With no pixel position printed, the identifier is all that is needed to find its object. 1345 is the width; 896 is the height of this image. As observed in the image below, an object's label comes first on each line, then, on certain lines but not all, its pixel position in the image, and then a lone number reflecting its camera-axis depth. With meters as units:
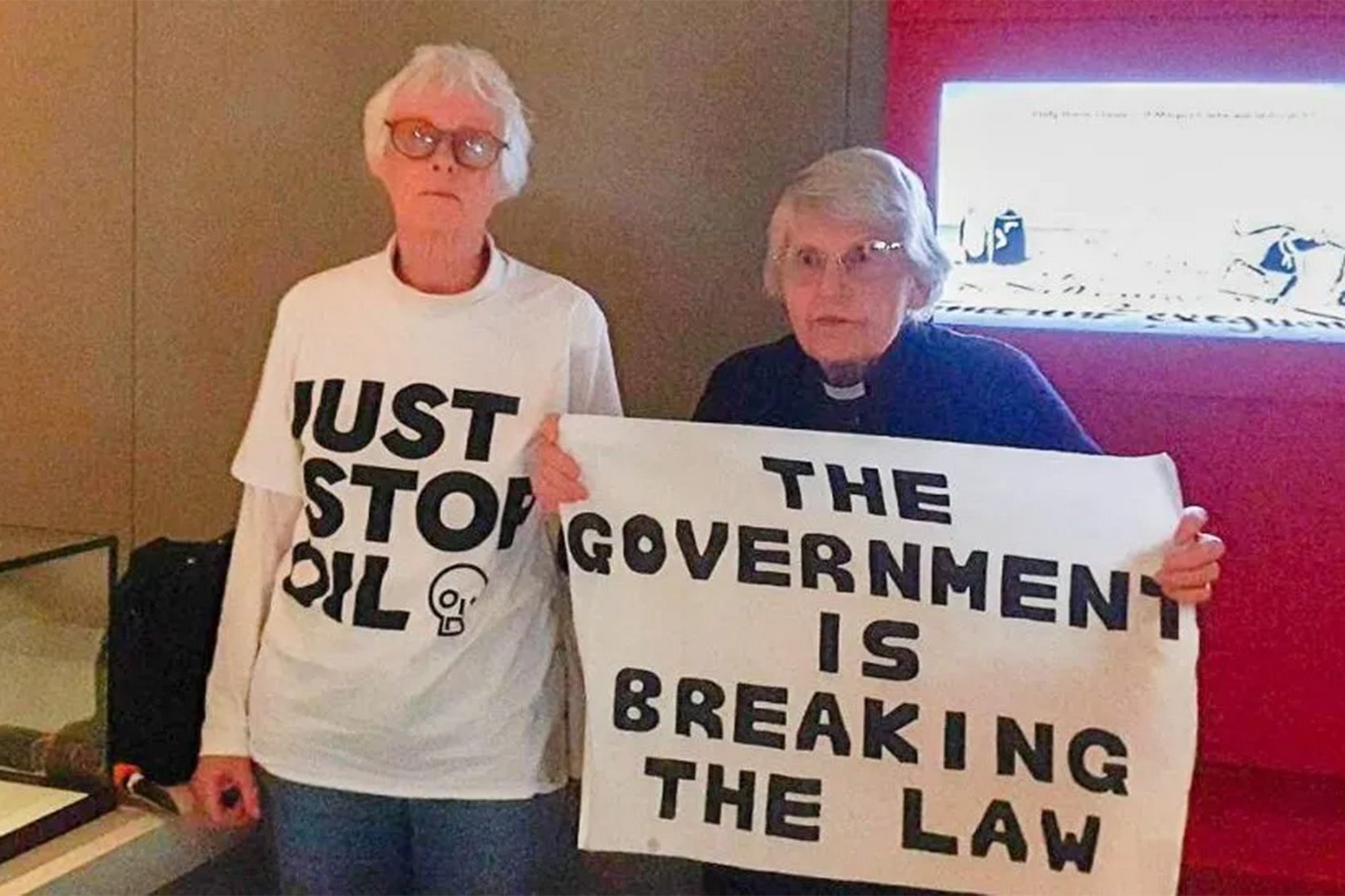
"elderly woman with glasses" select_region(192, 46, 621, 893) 1.87
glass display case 2.00
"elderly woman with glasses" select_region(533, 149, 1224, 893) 1.79
